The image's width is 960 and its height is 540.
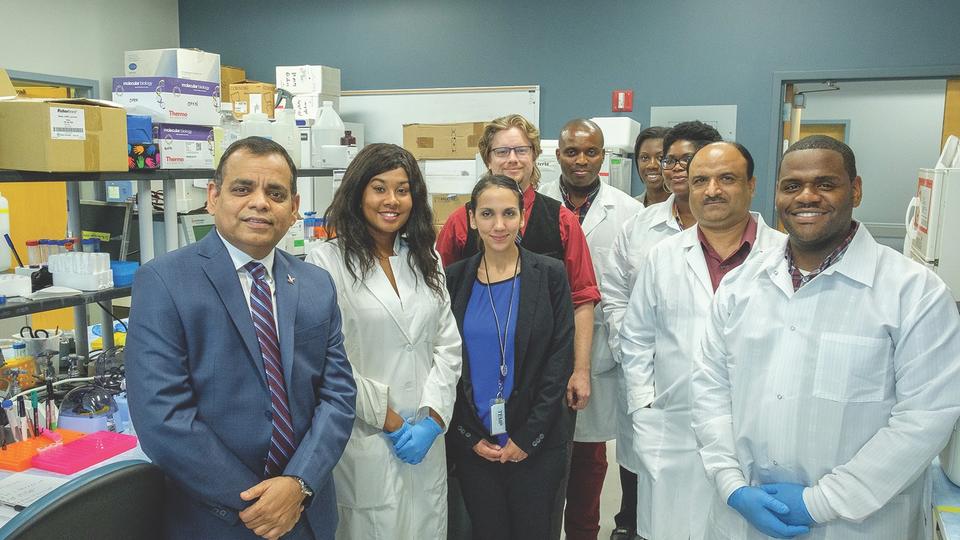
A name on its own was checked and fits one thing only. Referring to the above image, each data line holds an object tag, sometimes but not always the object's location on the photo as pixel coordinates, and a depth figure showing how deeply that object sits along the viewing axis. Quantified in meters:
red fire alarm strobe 4.96
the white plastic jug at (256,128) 2.77
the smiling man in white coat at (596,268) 2.41
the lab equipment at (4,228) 1.93
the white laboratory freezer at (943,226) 2.06
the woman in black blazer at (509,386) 1.92
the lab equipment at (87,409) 1.87
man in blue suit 1.31
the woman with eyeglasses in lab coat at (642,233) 2.29
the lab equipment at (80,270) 1.89
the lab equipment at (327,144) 3.05
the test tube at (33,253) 2.00
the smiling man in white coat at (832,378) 1.31
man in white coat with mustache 1.91
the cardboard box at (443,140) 4.82
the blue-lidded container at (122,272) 2.00
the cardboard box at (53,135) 1.75
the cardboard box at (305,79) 5.20
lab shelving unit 1.75
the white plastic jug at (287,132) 2.84
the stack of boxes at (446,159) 4.76
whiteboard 5.25
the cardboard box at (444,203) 4.77
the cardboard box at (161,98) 2.13
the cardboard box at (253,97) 5.24
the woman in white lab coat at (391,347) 1.75
